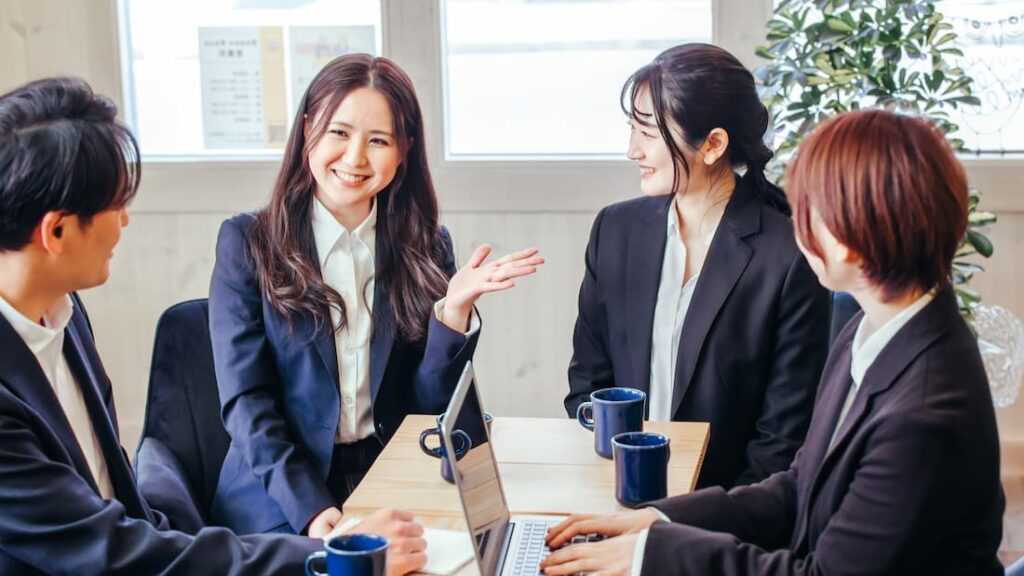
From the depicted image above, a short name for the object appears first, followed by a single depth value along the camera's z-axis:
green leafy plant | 2.86
